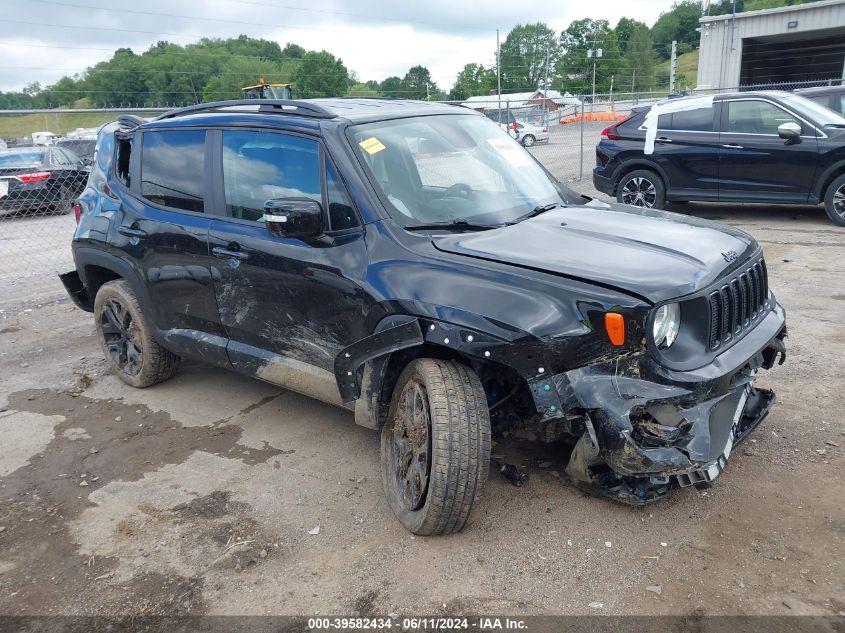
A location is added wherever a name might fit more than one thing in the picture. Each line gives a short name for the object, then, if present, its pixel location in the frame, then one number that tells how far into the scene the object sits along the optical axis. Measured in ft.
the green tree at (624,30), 321.54
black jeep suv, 9.35
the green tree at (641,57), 287.07
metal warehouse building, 79.10
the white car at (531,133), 67.95
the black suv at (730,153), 29.35
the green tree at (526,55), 290.97
